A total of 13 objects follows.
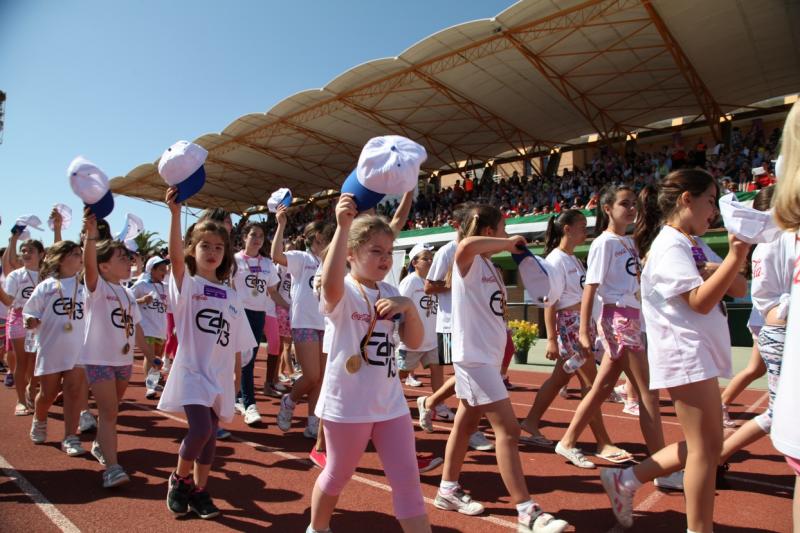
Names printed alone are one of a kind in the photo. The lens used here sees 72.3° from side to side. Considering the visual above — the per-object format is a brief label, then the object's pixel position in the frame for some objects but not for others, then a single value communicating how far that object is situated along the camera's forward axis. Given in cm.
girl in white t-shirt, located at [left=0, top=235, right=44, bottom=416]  670
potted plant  1151
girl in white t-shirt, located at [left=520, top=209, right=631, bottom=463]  473
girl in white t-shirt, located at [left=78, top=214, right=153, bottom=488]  414
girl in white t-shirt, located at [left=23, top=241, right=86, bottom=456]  507
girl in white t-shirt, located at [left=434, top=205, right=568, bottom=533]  321
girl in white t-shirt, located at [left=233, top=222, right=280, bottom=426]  678
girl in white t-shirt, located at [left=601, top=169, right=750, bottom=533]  265
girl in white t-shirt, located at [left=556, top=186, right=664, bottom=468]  404
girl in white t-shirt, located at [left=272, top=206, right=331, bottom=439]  537
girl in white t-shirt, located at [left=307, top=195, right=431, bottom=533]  262
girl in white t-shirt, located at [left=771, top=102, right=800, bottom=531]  155
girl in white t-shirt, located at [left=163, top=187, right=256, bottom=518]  346
